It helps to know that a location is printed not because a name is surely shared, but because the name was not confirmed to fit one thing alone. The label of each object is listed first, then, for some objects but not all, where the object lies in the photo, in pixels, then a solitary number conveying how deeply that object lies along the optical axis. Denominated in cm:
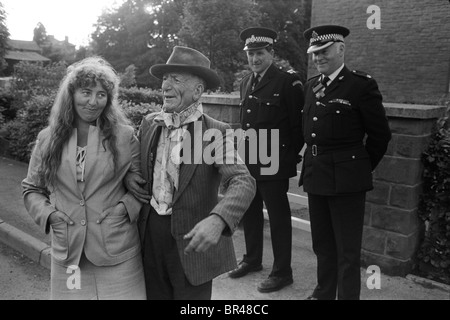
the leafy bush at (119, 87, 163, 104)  1021
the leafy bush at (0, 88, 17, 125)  1199
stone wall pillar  356
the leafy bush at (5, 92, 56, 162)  862
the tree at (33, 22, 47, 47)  7053
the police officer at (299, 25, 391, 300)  303
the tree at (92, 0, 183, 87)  3500
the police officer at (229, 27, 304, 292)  362
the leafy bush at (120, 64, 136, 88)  1507
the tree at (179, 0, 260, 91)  1249
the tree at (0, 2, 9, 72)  832
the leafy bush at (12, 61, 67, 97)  1185
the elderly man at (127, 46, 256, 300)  216
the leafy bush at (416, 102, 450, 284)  363
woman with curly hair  216
